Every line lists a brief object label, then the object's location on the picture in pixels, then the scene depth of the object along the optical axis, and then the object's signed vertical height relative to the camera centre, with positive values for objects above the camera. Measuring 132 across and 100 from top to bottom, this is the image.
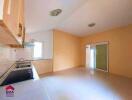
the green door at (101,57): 4.10 -0.23
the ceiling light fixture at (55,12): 2.21 +1.26
